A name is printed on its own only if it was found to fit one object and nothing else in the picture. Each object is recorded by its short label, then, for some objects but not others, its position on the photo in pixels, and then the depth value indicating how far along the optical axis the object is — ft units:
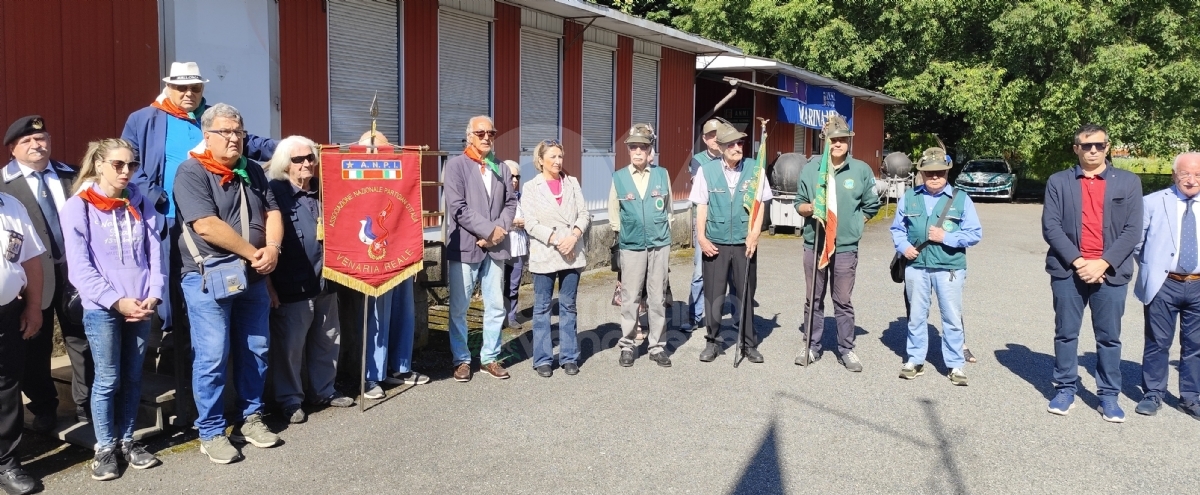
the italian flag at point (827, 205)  22.74
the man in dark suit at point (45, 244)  16.15
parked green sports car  96.37
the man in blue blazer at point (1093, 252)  19.47
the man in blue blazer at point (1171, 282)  19.47
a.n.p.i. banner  18.48
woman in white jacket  21.89
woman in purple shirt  14.74
